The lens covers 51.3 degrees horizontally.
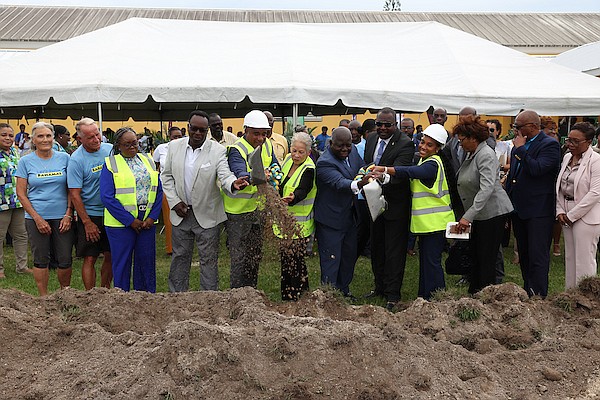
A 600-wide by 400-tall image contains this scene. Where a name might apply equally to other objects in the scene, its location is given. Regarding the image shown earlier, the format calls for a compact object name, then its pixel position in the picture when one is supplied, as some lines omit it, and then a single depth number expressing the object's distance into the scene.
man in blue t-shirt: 6.06
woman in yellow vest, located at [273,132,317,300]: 6.04
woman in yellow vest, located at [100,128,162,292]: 5.83
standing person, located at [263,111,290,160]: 8.41
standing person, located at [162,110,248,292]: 5.86
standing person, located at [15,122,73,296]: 6.10
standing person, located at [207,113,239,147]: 7.30
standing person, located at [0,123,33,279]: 7.63
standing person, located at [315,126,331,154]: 15.50
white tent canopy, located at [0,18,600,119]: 10.27
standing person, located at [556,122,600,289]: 5.86
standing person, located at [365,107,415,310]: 6.25
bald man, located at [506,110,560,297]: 6.06
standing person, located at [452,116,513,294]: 5.84
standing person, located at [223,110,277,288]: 5.95
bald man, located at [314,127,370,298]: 6.02
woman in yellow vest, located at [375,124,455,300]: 5.96
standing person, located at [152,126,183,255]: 9.10
